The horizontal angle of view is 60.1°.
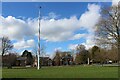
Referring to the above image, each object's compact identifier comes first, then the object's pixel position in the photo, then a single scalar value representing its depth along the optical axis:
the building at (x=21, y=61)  50.54
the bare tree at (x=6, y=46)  32.73
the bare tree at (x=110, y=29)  21.50
